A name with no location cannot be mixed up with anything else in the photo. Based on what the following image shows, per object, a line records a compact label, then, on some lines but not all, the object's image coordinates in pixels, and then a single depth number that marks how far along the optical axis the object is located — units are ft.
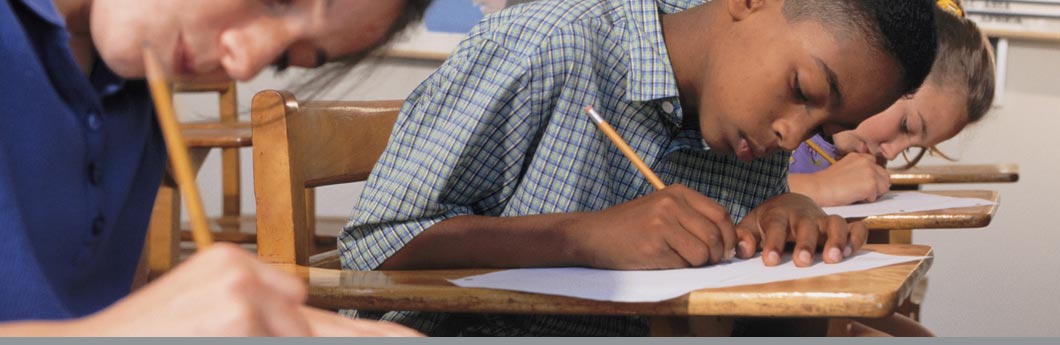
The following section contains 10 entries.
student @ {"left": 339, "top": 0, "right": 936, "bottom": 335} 6.88
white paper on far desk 8.75
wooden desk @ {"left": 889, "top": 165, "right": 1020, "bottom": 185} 10.43
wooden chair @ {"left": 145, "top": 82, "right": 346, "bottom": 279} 9.71
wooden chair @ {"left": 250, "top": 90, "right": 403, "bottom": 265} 6.92
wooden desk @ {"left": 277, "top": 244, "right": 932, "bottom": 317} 6.15
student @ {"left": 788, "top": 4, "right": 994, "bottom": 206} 10.55
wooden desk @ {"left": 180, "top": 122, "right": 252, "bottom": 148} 10.01
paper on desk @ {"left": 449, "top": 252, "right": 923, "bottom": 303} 6.26
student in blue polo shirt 5.67
